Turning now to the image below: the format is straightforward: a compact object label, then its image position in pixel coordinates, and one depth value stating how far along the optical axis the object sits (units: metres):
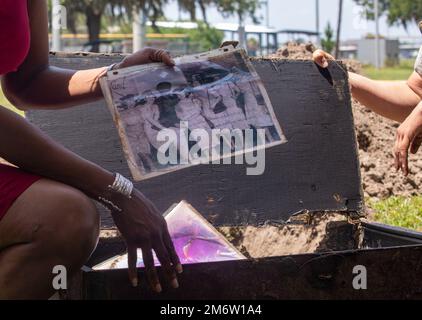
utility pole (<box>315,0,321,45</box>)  47.94
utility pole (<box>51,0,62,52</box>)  12.79
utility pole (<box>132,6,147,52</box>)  20.53
